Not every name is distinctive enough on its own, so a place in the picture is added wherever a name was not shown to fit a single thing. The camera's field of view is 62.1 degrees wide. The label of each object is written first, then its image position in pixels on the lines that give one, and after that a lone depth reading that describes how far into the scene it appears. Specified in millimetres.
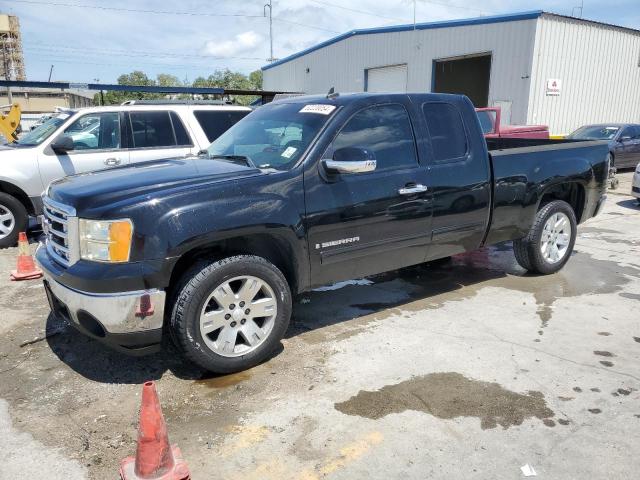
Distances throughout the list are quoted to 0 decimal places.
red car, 12773
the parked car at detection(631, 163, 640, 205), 10555
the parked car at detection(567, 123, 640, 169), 15727
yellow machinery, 10000
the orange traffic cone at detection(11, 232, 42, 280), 5875
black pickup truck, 3240
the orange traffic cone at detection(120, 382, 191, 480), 2457
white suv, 7105
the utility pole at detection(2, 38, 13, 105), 70081
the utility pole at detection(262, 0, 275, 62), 47462
